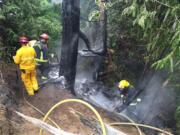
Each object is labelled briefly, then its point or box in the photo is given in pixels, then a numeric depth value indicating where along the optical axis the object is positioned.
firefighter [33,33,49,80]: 5.37
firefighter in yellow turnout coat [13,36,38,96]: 4.73
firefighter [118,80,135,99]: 5.88
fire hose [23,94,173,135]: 2.94
